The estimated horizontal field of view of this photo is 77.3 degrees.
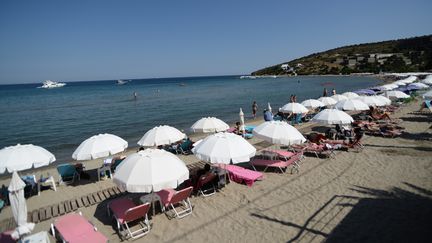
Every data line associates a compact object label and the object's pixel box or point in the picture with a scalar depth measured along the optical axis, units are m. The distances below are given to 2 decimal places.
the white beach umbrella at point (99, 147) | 8.95
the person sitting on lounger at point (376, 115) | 17.31
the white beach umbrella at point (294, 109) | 16.41
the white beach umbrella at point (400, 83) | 30.64
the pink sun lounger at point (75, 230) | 5.62
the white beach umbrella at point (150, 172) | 5.95
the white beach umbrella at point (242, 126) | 14.46
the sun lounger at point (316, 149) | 11.50
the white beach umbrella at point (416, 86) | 27.06
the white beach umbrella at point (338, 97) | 20.98
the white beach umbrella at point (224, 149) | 7.57
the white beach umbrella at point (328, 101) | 19.25
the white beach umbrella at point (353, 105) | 15.21
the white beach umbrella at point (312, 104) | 18.71
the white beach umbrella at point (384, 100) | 17.74
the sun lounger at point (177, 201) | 7.07
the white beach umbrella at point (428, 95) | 15.69
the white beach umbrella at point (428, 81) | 29.68
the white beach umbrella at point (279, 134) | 9.13
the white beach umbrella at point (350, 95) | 21.37
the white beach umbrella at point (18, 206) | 4.61
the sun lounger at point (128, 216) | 6.22
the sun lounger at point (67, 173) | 10.12
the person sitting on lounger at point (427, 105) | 18.11
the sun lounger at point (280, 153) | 10.68
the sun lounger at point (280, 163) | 9.94
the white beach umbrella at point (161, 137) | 10.72
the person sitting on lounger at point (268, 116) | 17.39
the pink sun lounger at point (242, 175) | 8.98
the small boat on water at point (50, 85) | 130.80
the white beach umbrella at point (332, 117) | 12.60
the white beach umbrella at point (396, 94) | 20.84
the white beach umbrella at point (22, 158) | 8.01
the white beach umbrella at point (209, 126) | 12.52
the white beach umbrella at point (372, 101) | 17.23
